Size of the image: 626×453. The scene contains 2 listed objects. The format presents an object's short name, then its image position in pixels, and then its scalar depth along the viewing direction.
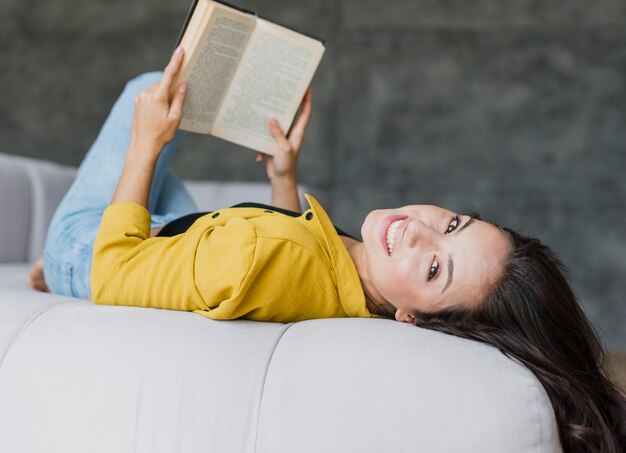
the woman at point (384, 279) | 1.05
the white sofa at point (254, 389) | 0.85
